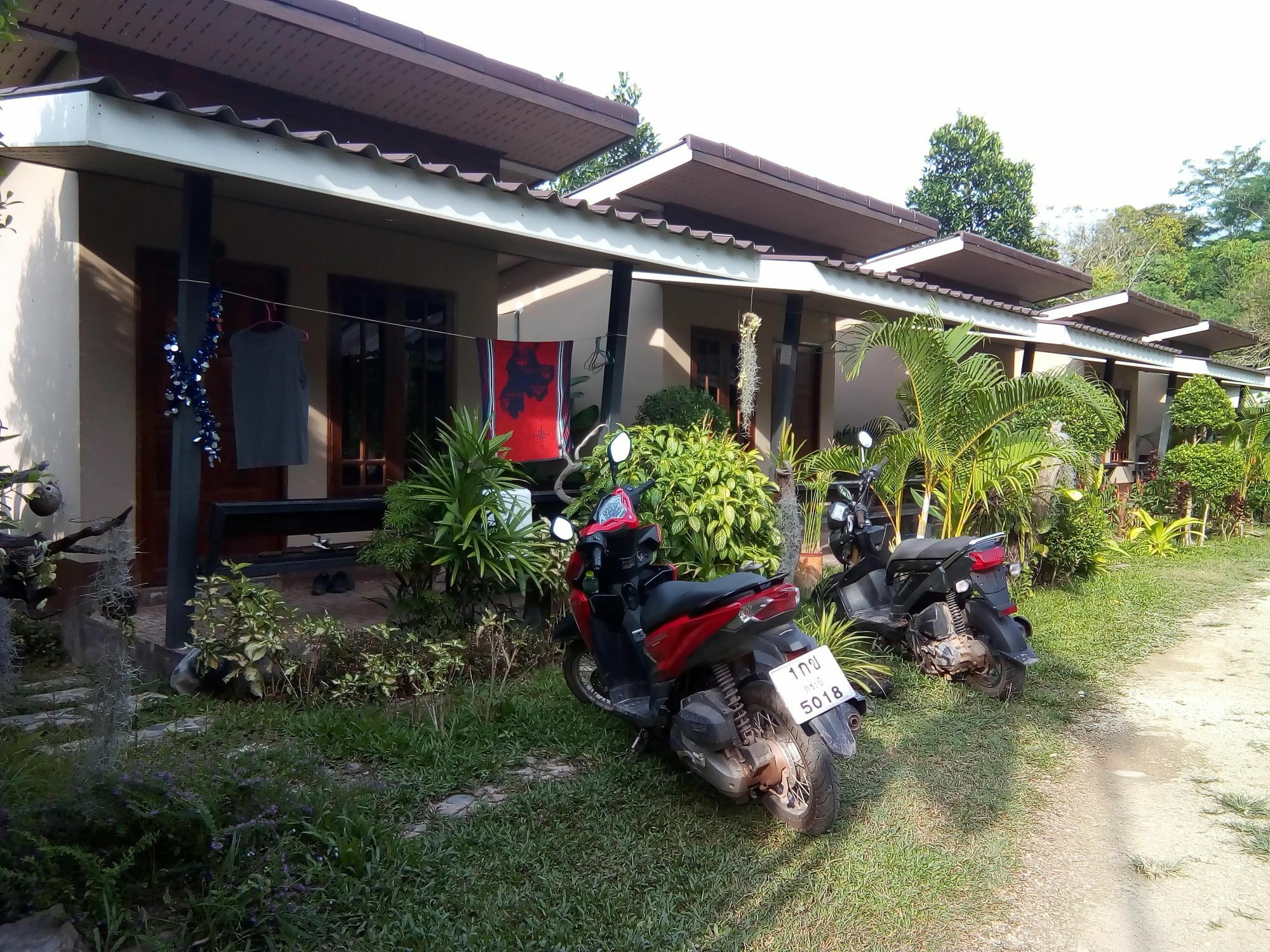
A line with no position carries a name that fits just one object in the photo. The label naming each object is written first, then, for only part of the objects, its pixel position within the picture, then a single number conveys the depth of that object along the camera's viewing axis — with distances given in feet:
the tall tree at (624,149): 91.30
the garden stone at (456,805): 12.01
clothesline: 16.10
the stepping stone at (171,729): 13.83
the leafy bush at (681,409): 29.09
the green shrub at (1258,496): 48.57
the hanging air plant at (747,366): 22.74
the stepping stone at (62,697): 15.87
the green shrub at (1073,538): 29.27
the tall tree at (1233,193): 134.82
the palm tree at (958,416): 22.95
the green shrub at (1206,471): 42.55
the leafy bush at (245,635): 15.55
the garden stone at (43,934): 7.84
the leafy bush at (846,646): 17.42
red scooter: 11.37
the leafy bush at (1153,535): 39.09
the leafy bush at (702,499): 18.85
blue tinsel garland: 15.79
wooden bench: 17.13
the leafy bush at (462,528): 17.49
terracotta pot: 25.58
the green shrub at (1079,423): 34.09
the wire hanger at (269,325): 20.02
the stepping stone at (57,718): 13.93
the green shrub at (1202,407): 50.08
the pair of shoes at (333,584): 23.41
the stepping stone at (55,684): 16.81
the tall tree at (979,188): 100.89
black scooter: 17.97
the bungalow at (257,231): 15.99
